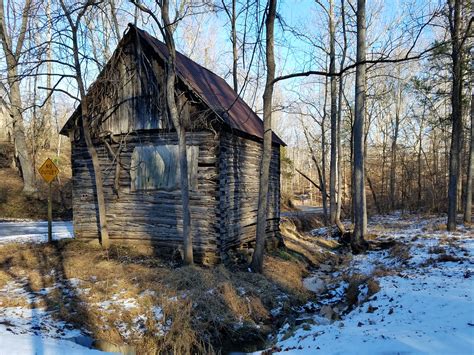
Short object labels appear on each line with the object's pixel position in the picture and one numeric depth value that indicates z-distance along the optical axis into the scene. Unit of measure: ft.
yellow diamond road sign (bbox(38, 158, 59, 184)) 35.17
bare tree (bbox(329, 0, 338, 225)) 63.41
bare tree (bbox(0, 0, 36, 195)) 67.51
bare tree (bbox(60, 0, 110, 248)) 33.32
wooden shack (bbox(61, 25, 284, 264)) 32.81
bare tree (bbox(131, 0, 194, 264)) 28.53
